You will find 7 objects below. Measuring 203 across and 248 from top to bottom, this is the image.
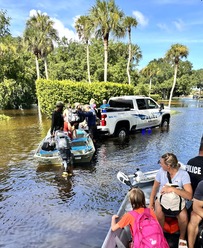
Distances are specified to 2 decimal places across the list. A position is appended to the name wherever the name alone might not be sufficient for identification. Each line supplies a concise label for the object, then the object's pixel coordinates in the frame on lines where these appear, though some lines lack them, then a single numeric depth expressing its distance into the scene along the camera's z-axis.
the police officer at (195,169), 2.66
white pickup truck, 9.03
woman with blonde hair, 2.60
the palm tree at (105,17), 18.56
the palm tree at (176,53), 25.95
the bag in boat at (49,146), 6.57
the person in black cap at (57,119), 6.35
